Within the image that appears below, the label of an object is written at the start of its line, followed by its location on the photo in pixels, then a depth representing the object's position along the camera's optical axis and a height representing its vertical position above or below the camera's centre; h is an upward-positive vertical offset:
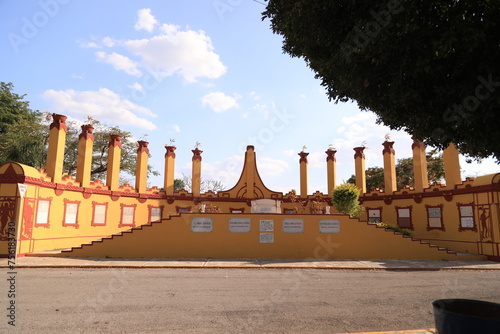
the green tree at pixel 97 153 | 31.25 +5.59
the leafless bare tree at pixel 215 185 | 47.44 +3.46
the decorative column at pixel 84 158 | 17.94 +2.82
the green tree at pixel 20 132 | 25.12 +6.80
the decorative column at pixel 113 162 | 19.50 +2.88
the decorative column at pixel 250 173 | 23.53 +2.69
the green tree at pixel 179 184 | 63.22 +4.76
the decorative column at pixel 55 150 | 16.02 +2.95
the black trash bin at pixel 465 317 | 3.00 -1.18
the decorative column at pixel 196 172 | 22.83 +2.64
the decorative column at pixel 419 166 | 20.03 +2.81
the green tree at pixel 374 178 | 35.00 +3.55
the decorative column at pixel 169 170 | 22.14 +2.67
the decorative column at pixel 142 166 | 20.95 +2.79
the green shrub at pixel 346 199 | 18.38 +0.54
